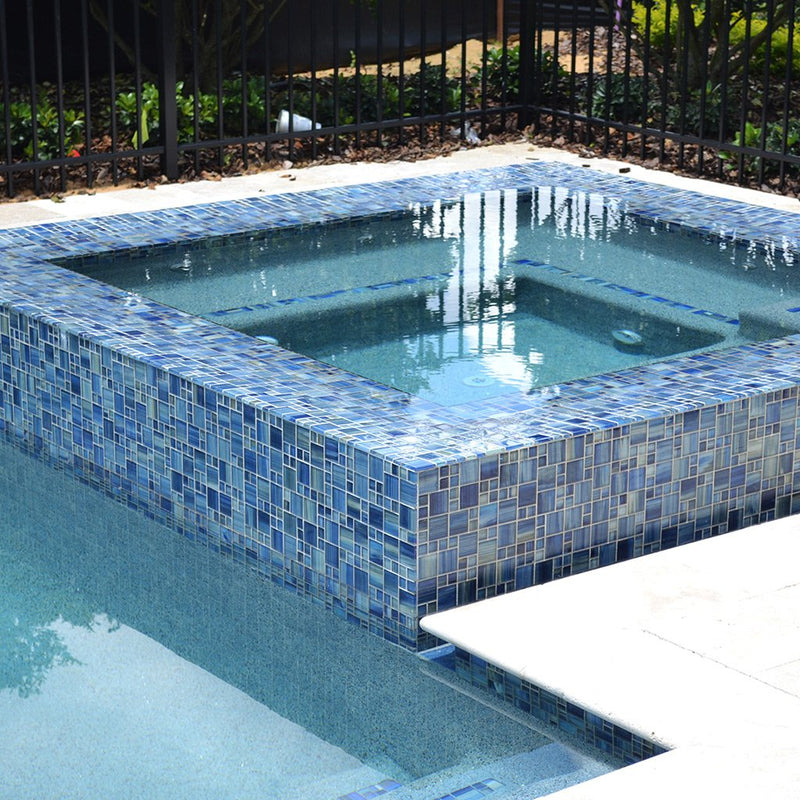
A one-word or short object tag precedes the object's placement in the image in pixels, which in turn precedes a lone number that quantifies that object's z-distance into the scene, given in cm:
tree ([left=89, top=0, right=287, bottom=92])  1066
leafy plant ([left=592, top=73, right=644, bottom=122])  1005
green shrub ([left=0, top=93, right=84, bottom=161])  912
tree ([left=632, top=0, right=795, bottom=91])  908
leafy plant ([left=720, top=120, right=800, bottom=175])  900
